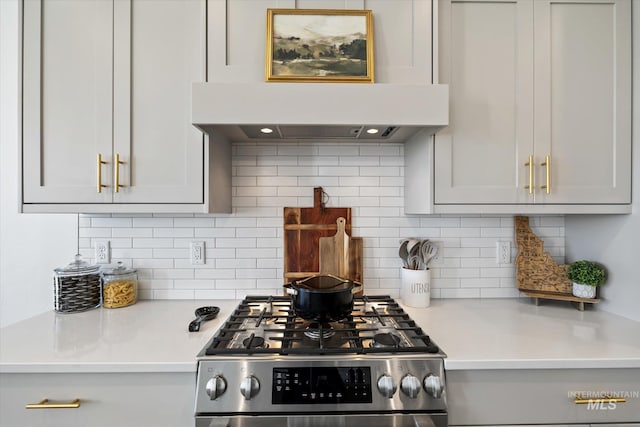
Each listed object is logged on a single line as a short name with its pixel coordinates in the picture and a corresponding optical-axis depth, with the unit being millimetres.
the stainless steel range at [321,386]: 1003
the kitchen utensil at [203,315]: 1282
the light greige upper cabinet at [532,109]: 1421
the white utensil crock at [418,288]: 1622
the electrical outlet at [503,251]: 1794
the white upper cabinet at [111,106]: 1381
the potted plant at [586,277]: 1543
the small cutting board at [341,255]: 1761
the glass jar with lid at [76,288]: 1537
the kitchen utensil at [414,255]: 1686
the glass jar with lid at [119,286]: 1610
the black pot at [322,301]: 1227
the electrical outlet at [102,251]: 1729
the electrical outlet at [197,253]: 1754
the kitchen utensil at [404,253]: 1715
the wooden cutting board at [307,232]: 1763
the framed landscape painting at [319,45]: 1340
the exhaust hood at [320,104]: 1171
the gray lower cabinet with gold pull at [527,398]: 1067
